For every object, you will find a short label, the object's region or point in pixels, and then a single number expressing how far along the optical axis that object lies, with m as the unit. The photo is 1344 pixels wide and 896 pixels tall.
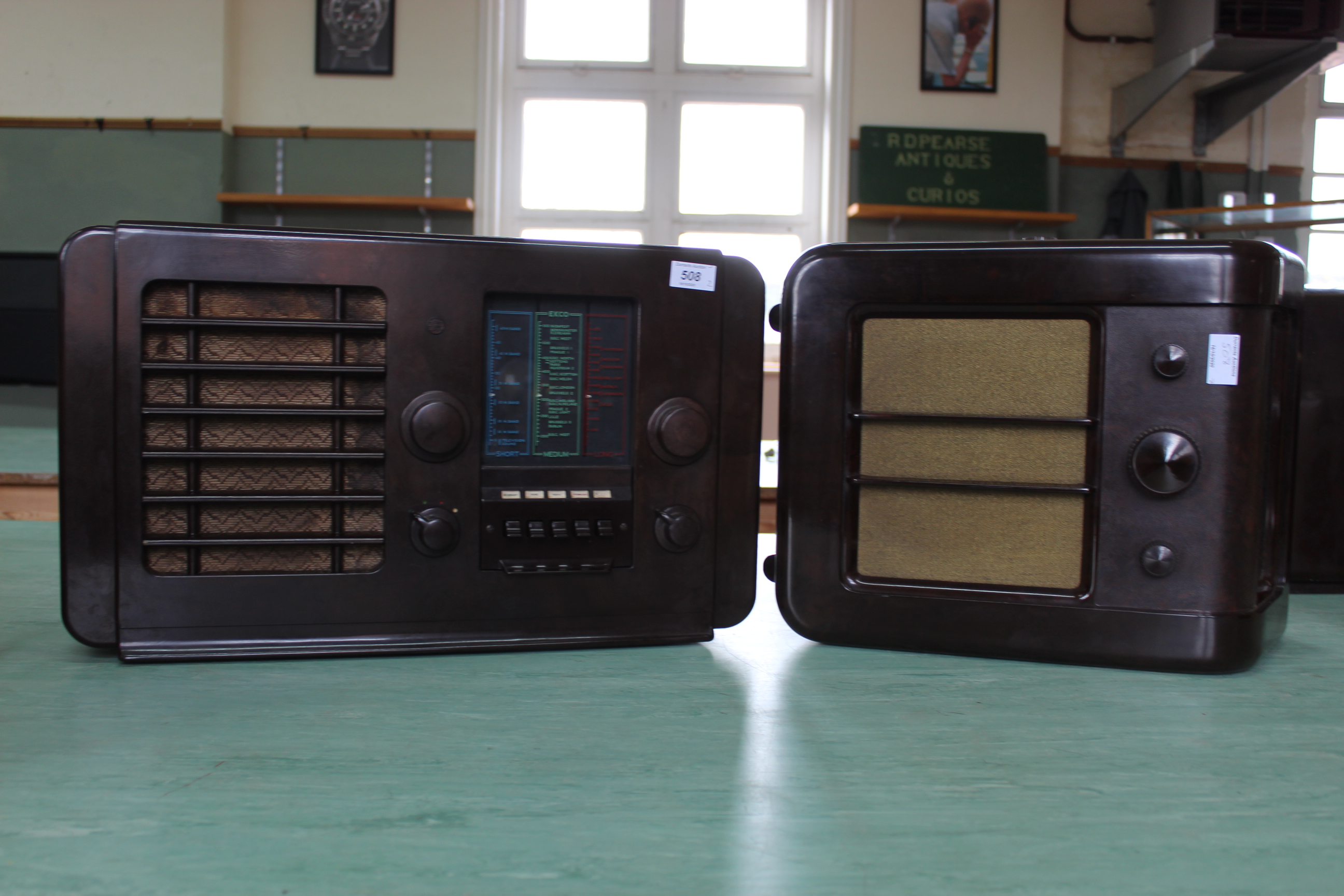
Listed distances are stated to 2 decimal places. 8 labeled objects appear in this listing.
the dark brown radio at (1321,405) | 0.75
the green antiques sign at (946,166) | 3.98
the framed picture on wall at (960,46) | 3.95
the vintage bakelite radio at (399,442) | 0.55
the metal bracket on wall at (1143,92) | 3.66
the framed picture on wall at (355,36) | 3.85
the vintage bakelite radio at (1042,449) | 0.56
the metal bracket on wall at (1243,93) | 3.55
